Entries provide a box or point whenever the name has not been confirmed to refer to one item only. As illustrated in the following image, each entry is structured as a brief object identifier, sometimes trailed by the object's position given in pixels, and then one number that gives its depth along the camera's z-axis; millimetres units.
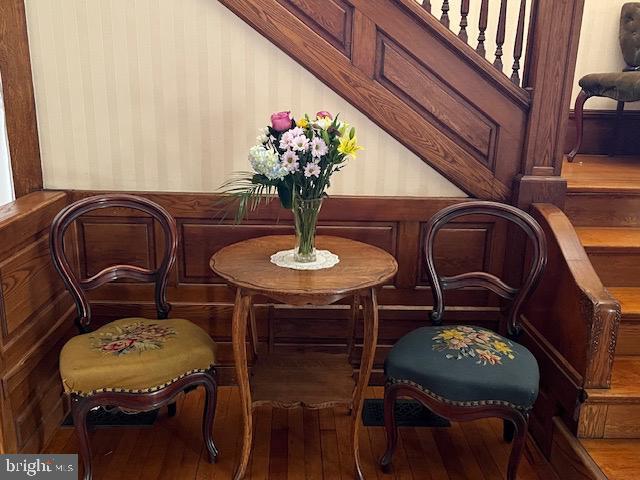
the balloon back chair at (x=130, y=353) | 1918
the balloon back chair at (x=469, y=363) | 1899
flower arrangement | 1858
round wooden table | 1876
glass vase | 1991
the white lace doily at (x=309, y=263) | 2027
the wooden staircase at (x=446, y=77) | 2320
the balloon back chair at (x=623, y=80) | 3223
